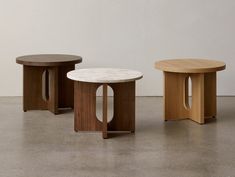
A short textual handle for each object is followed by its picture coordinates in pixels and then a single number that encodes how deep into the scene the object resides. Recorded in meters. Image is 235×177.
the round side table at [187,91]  4.71
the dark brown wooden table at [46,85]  5.16
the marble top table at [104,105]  4.26
